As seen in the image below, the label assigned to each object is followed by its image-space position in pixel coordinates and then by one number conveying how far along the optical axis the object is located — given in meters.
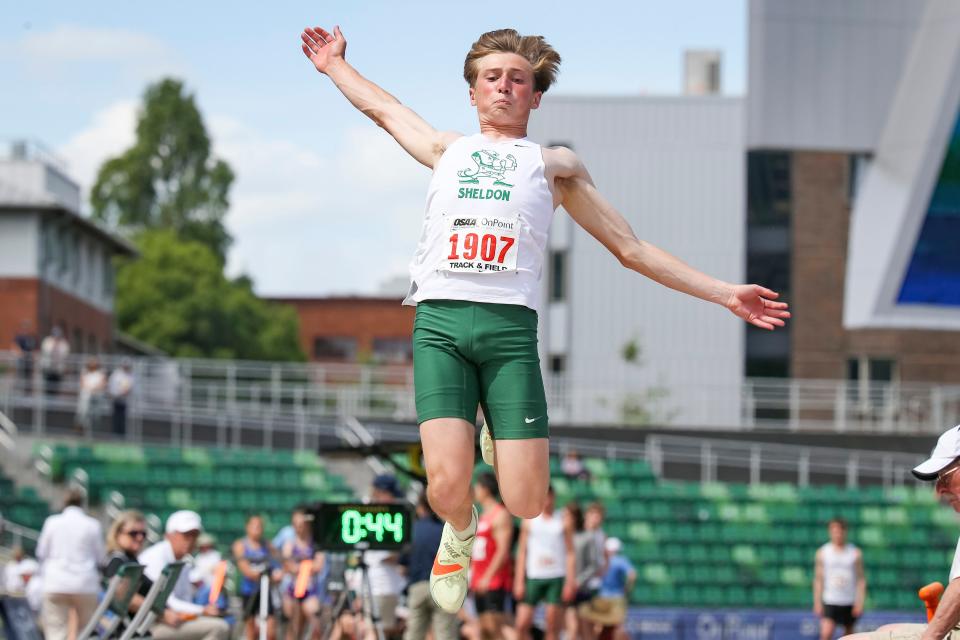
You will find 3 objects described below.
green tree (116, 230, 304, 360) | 63.50
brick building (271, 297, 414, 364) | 80.19
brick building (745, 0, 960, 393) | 29.16
